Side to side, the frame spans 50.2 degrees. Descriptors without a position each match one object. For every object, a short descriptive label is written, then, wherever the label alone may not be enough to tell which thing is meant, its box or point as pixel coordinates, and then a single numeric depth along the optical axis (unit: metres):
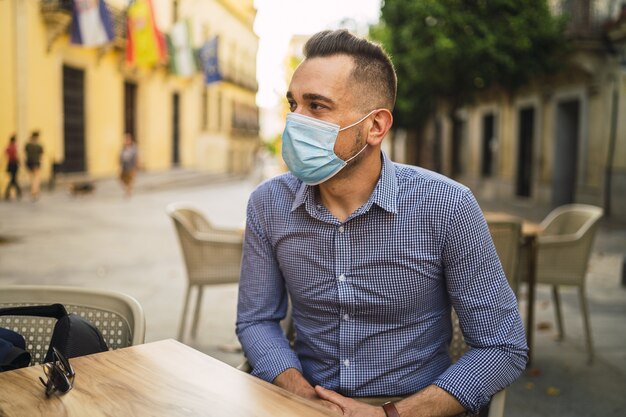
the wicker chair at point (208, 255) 4.35
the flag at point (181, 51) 23.11
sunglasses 1.45
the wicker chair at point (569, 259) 4.31
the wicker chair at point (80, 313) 2.07
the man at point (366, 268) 1.91
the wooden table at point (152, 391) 1.38
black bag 1.73
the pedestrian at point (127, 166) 19.39
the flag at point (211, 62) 25.58
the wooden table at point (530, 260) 4.10
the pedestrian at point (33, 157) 16.42
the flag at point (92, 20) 16.81
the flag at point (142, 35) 19.66
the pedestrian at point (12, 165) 15.92
